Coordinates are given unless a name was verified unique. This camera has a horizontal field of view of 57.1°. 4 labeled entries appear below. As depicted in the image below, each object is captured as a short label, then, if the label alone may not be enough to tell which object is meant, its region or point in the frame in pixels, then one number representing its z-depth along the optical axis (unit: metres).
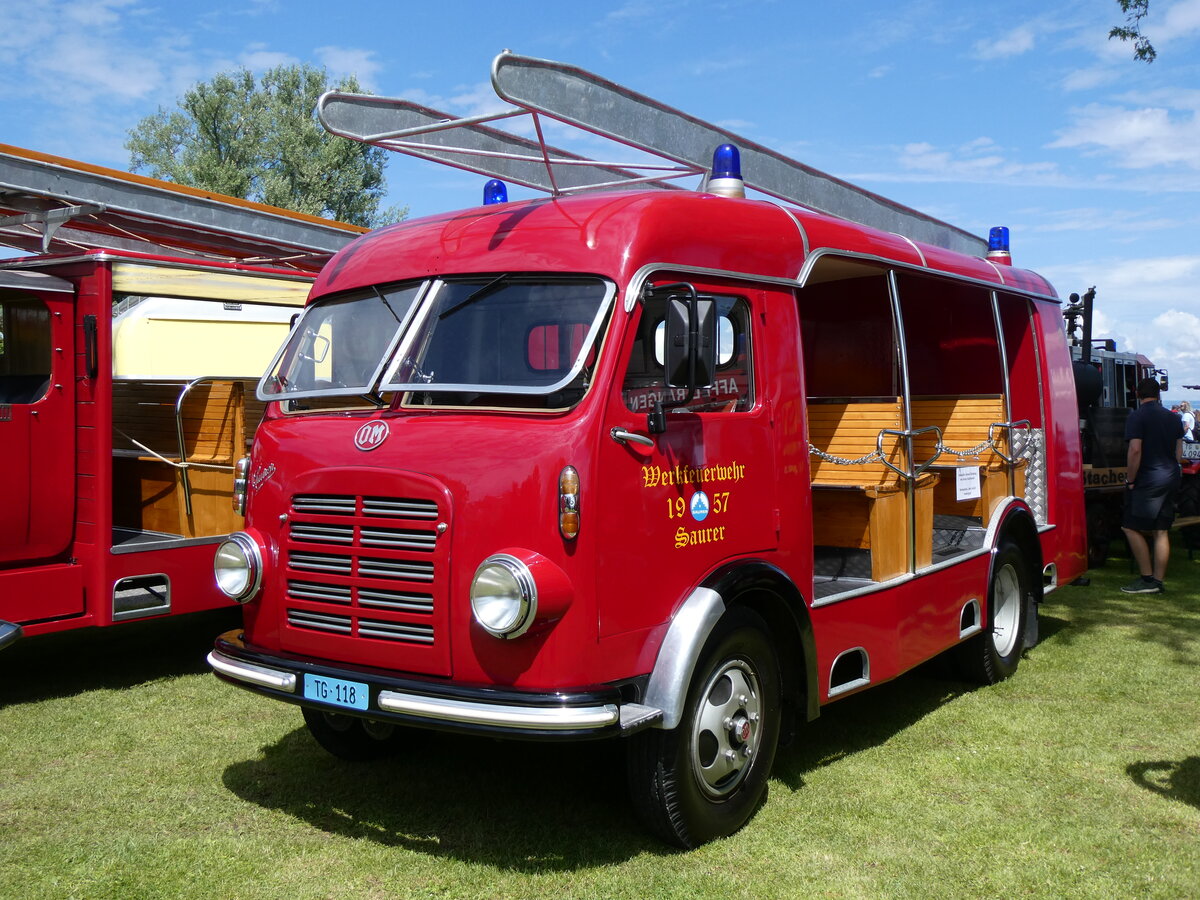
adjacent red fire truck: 6.65
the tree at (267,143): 34.72
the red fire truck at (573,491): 3.93
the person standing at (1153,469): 9.68
